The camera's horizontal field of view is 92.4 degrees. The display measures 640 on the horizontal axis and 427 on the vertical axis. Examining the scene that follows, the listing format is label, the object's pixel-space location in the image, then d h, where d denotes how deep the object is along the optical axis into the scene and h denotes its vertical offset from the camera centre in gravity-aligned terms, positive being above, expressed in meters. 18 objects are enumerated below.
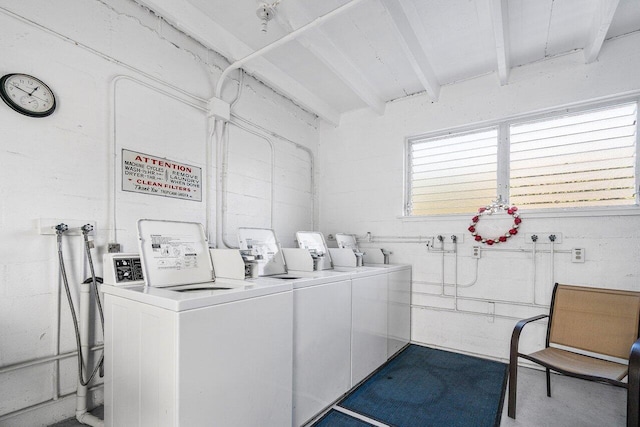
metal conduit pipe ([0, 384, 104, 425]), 1.55 -1.06
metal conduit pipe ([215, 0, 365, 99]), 1.91 +1.24
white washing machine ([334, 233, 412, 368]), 2.84 -0.85
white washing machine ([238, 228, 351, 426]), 1.82 -0.78
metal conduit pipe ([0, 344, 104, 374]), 1.57 -0.82
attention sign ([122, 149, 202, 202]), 2.06 +0.25
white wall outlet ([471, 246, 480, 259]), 2.95 -0.38
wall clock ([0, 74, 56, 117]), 1.57 +0.61
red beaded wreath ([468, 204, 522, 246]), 2.78 -0.09
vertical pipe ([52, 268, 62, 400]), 1.72 -0.73
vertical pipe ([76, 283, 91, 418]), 1.75 -0.73
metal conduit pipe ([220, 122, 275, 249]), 2.67 +0.24
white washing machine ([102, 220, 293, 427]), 1.23 -0.63
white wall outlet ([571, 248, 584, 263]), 2.53 -0.35
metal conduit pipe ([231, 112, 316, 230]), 3.13 +0.75
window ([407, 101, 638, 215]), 2.53 +0.46
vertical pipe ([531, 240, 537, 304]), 2.71 -0.47
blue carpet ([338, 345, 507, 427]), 1.95 -1.33
